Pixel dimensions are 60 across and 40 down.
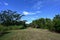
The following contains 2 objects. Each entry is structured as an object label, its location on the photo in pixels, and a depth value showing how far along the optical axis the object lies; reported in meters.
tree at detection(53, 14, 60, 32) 7.26
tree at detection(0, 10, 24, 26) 14.95
